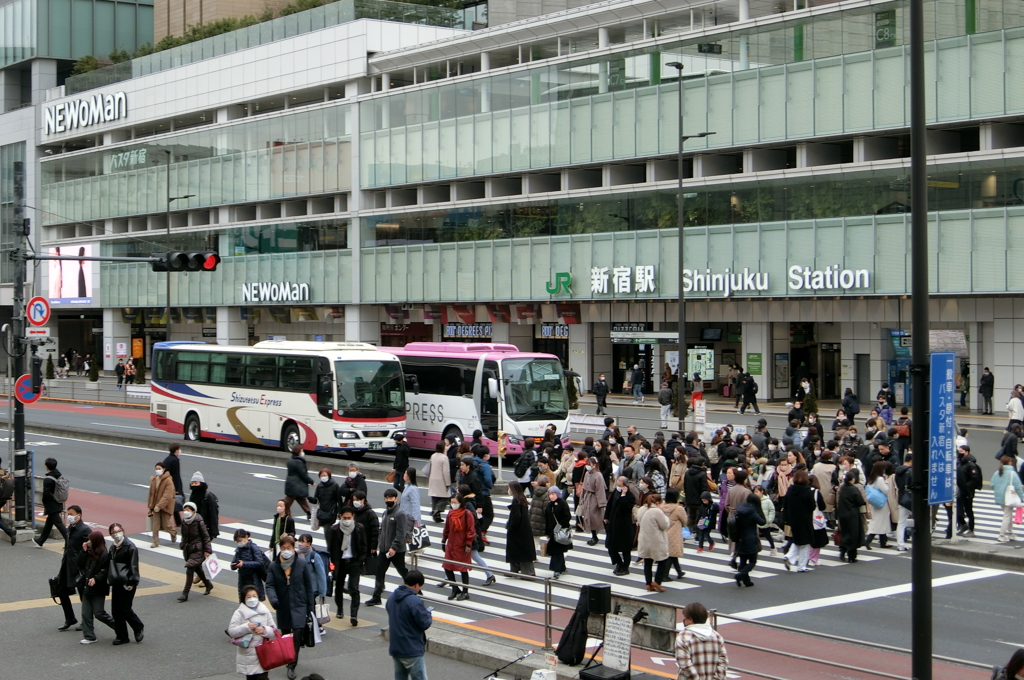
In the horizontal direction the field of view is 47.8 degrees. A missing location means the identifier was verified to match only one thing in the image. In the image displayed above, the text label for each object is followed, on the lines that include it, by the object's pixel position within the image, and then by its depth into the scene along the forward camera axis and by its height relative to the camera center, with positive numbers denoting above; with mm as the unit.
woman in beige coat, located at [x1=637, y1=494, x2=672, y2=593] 15867 -2860
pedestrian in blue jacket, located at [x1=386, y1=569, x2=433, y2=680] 10977 -2863
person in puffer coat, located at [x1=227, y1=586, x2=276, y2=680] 11250 -2904
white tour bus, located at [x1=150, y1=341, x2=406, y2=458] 30672 -1794
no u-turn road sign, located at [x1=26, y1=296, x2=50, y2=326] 22656 +389
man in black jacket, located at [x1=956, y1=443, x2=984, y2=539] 18984 -2558
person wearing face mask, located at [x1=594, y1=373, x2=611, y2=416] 44188 -2388
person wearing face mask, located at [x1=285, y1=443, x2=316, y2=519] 20922 -2709
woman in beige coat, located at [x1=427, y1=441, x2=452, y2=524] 21031 -2704
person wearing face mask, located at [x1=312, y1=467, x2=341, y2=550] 18016 -2605
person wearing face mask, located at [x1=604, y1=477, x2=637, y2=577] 16547 -2866
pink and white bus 30328 -1656
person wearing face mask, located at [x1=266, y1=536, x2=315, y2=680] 12750 -2871
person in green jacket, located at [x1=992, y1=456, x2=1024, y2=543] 18609 -2595
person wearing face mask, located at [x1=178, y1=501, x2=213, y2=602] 16062 -2985
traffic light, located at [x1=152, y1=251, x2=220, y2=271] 20625 +1261
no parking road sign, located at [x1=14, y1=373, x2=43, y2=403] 21188 -1072
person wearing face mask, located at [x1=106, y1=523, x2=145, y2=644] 13703 -2968
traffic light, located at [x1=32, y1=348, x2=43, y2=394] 21688 -823
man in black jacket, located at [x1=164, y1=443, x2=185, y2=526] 20484 -2372
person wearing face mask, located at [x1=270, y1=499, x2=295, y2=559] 15023 -2564
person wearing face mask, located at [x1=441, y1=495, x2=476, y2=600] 15688 -2793
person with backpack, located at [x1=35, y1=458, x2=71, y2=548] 19516 -2778
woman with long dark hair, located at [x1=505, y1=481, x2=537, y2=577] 16062 -2886
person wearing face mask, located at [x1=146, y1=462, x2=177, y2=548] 19547 -2969
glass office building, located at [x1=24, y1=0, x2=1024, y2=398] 39750 +6574
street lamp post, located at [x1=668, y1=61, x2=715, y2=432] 37406 +310
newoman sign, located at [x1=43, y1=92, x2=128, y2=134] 77312 +15116
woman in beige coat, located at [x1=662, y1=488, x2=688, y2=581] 16234 -2693
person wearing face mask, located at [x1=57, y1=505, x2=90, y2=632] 14570 -2898
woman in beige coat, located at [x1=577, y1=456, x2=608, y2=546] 18594 -2727
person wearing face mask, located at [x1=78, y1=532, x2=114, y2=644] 13867 -3048
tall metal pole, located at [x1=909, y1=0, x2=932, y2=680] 9406 -343
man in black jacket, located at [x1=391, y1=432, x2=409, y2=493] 22656 -2502
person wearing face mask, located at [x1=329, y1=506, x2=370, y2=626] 14758 -2818
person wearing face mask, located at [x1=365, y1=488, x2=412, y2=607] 14719 -2670
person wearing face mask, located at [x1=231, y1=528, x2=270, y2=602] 13648 -2726
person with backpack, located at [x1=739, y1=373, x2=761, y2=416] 42531 -2167
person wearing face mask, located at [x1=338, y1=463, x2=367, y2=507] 17031 -2290
